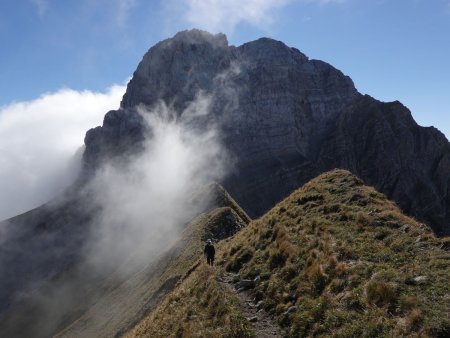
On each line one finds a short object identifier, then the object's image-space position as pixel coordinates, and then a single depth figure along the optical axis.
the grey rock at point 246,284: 25.36
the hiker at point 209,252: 35.25
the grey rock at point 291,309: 19.76
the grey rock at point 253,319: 20.66
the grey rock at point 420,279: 17.58
